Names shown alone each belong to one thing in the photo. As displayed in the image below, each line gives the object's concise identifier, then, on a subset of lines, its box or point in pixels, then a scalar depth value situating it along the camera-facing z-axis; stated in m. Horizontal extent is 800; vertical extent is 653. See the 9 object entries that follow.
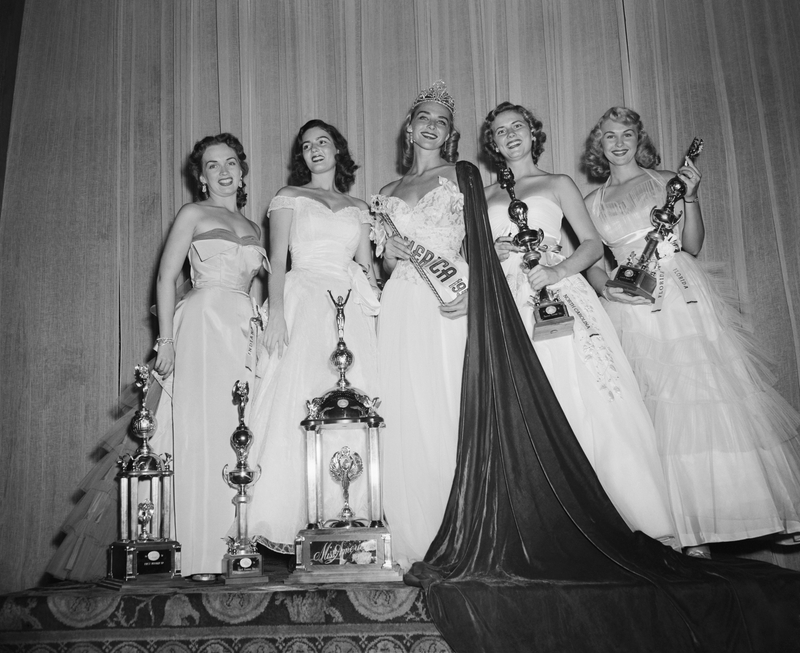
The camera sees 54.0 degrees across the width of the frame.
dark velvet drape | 2.10
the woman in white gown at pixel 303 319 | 2.72
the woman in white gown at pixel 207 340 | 2.72
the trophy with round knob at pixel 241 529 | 2.48
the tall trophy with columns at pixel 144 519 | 2.51
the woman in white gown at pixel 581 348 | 2.62
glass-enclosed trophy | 2.39
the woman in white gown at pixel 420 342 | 2.64
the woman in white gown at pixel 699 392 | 2.74
